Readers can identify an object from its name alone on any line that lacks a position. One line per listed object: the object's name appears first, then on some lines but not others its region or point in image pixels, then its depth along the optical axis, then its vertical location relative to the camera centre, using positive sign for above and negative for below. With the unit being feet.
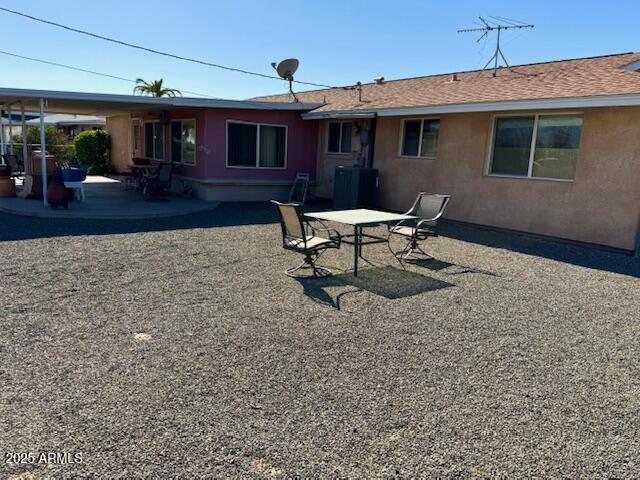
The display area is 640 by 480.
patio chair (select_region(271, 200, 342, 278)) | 19.56 -3.29
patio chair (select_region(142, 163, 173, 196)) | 43.29 -2.27
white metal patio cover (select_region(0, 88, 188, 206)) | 35.04 +4.20
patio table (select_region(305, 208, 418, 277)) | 20.68 -2.38
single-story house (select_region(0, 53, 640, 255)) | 27.66 +2.18
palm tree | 85.92 +11.90
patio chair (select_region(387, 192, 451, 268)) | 23.91 -2.90
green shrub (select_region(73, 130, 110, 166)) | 67.26 +0.57
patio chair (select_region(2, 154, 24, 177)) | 46.46 -1.44
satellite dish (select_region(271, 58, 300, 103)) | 49.98 +9.91
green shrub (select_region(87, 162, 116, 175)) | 68.49 -2.47
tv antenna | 44.98 +13.54
